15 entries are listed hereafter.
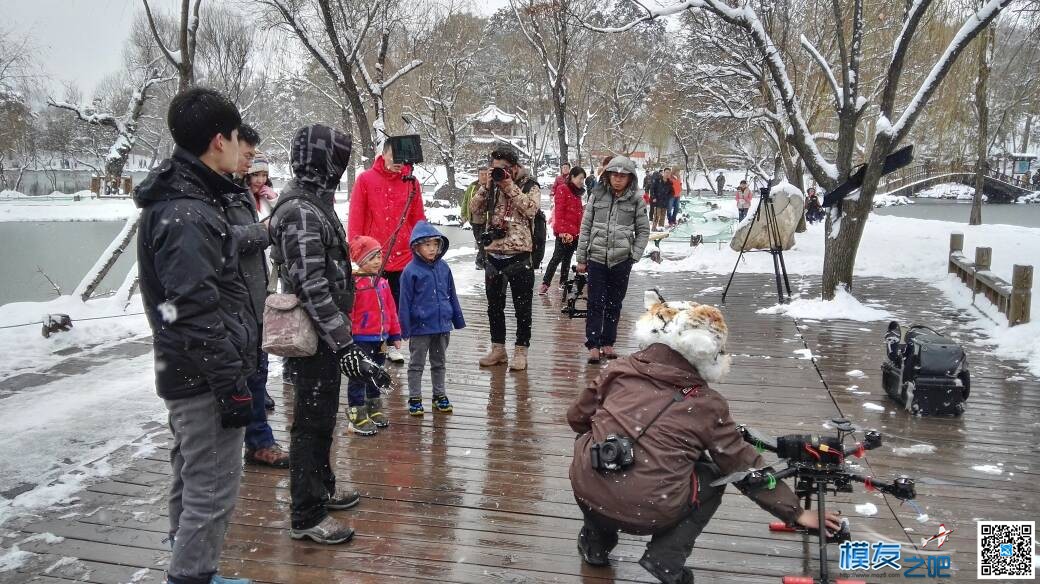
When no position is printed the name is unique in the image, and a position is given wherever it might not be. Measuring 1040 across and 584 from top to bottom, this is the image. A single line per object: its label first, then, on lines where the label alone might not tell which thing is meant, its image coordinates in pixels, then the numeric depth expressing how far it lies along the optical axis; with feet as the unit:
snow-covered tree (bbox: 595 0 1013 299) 25.62
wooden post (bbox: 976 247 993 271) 28.89
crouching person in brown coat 8.38
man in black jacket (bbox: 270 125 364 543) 9.84
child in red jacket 15.17
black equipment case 15.37
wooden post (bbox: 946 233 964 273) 34.55
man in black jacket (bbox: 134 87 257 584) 7.60
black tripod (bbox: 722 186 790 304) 29.48
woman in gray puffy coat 19.44
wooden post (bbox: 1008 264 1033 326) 22.50
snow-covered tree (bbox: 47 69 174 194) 56.90
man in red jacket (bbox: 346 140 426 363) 17.89
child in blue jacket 15.58
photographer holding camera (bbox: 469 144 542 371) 18.53
